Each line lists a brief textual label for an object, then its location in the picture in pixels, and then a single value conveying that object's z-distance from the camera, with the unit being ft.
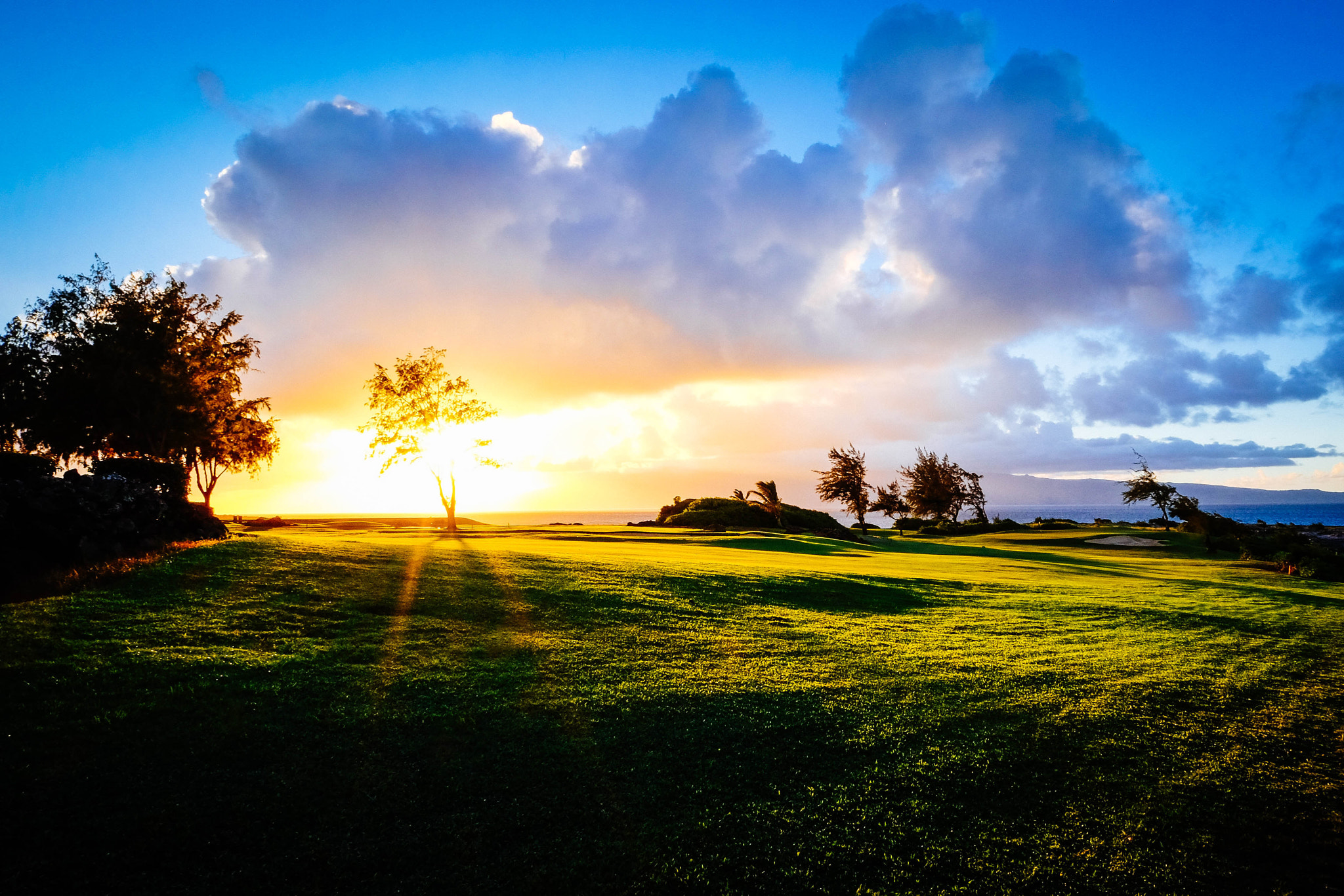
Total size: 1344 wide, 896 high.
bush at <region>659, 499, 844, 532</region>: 196.03
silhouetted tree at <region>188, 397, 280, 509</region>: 135.84
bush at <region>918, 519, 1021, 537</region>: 214.69
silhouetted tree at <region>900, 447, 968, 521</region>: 272.31
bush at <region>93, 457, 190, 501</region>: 61.72
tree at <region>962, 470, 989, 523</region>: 281.13
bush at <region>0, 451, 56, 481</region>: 53.52
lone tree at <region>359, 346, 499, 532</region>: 152.46
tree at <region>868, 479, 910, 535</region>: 278.26
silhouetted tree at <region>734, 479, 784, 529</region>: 201.36
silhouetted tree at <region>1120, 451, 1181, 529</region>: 217.97
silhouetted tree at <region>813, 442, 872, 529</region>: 257.34
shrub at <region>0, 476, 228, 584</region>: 46.16
